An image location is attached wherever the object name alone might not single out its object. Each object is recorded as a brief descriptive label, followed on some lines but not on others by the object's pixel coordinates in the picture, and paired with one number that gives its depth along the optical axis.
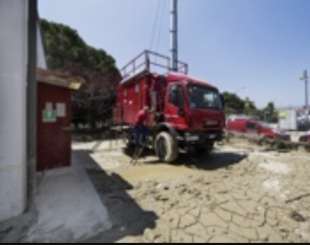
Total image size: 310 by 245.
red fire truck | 7.24
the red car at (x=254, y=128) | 12.82
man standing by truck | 7.99
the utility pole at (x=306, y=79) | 27.62
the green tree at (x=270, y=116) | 35.39
